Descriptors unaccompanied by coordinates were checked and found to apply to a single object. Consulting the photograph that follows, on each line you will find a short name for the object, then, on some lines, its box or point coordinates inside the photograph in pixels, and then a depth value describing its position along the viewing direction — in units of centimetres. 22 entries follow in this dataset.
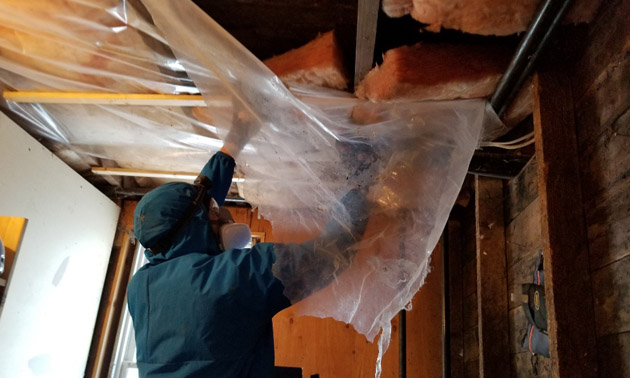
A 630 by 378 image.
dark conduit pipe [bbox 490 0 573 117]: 83
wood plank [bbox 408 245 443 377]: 220
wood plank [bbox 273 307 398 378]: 223
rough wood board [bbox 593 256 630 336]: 75
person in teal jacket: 102
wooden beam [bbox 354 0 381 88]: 94
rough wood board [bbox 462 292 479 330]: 177
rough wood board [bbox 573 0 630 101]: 81
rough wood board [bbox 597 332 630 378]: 74
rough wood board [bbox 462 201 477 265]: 190
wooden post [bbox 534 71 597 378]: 81
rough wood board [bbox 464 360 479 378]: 175
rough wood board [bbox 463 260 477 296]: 182
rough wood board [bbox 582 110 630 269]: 77
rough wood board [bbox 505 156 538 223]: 125
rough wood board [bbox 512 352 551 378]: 110
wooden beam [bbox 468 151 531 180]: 133
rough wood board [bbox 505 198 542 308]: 121
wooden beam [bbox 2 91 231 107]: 144
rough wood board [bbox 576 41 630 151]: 80
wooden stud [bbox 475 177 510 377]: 133
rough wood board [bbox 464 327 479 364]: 174
